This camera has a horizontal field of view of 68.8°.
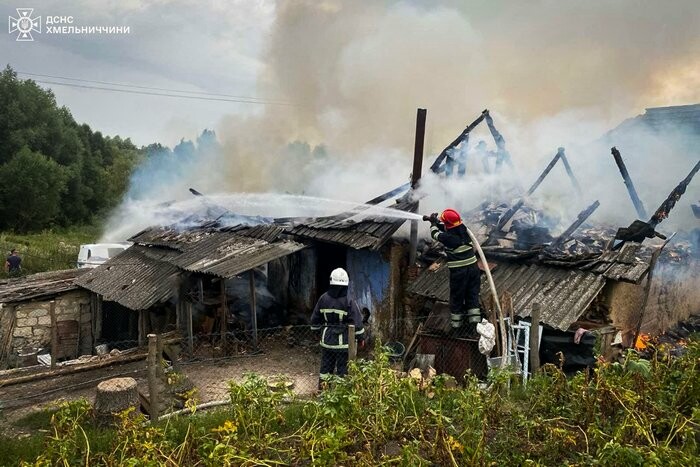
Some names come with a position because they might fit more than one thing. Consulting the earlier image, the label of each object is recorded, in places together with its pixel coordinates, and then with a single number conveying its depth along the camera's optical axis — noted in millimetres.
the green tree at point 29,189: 29391
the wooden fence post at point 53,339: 8711
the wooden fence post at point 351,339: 6020
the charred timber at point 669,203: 8750
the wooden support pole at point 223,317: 10262
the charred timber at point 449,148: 11414
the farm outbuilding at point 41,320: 12453
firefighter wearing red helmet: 7823
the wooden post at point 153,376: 5680
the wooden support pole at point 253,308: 10141
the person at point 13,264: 19469
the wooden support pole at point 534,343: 6422
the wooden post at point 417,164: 9578
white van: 20125
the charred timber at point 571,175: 10420
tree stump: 5906
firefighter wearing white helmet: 6965
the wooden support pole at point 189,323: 10147
